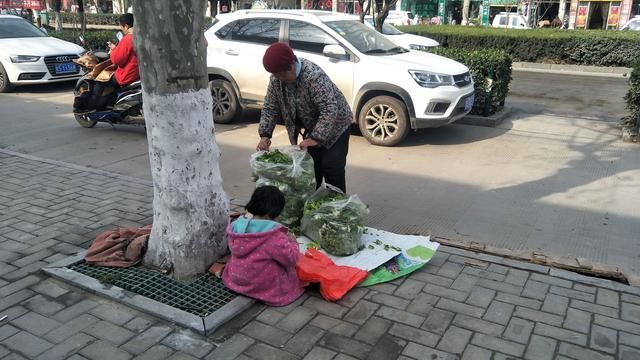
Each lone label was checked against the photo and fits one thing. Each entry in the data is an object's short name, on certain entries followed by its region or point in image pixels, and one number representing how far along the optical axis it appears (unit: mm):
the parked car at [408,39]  14328
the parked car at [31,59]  11242
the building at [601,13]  30797
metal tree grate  3395
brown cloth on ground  3879
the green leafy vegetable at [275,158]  4297
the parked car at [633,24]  21348
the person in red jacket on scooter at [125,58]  7539
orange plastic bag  3533
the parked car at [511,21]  25922
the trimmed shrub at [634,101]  7777
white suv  7379
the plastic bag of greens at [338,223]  4000
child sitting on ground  3365
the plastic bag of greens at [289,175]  4262
